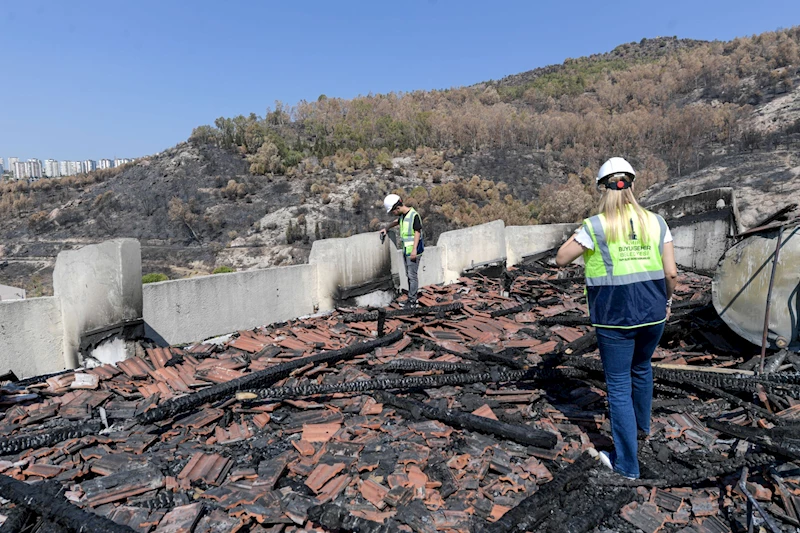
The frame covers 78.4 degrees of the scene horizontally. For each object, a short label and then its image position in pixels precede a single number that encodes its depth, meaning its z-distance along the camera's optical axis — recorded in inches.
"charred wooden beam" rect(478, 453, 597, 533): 109.9
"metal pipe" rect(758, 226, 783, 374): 176.7
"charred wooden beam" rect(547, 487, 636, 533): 109.9
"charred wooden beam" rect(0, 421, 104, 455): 147.2
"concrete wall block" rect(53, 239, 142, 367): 220.5
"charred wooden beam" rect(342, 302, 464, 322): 304.0
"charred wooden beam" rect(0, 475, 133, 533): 109.0
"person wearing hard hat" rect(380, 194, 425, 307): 311.9
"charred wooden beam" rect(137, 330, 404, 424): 165.8
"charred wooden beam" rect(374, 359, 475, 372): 208.6
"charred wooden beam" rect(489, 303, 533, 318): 312.4
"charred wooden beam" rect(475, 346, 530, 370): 204.4
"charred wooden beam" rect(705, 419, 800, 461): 121.8
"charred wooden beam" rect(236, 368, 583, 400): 183.9
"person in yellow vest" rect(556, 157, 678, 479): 121.5
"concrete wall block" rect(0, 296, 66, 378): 205.6
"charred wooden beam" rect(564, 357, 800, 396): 170.1
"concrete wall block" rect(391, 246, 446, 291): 415.8
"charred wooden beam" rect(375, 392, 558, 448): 146.0
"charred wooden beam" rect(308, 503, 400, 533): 109.3
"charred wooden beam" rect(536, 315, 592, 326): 273.4
